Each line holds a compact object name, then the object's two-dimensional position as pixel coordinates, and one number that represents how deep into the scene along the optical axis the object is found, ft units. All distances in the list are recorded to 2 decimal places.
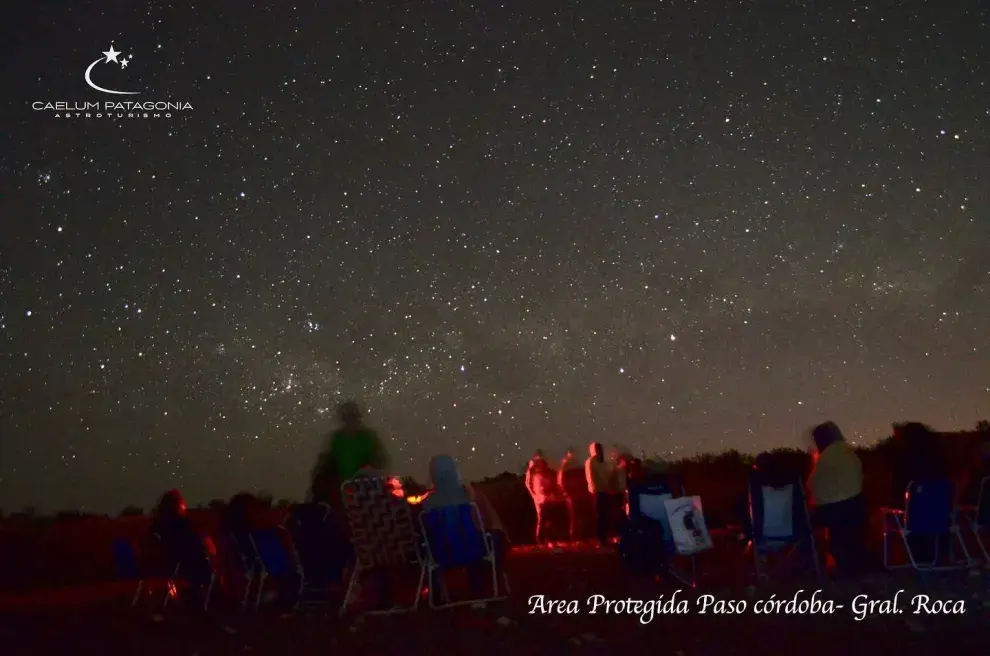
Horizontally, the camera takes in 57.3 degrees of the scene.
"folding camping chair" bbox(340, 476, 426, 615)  22.07
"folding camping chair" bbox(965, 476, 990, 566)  23.68
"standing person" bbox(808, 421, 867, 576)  23.09
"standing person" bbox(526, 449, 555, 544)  39.17
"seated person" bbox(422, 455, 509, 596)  22.27
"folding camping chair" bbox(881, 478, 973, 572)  22.90
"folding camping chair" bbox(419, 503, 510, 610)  21.34
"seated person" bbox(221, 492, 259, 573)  24.84
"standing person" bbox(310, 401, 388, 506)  25.63
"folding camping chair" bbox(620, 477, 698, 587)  24.11
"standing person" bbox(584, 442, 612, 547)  35.14
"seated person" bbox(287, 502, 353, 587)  23.32
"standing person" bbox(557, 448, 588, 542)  39.34
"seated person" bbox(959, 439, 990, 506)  24.79
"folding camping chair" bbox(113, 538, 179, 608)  28.50
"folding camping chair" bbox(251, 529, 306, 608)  23.44
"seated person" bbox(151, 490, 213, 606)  25.66
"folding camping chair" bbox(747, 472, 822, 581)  22.72
